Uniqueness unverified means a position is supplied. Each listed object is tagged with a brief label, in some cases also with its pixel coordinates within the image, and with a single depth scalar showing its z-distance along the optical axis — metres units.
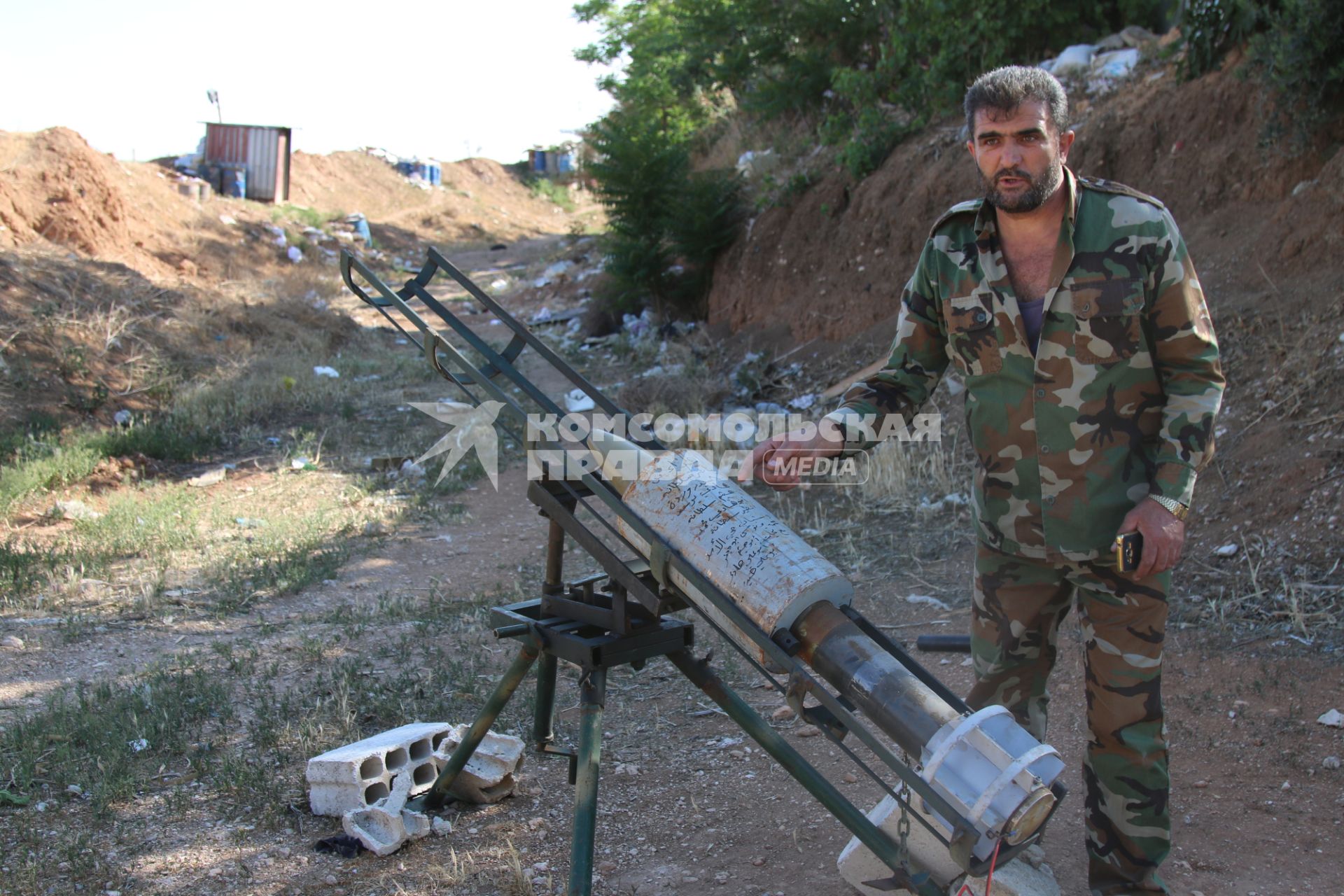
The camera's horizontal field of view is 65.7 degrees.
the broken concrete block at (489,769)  3.08
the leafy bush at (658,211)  11.76
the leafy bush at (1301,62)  5.82
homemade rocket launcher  1.74
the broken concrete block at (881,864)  2.32
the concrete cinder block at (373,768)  2.98
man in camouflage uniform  2.22
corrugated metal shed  23.70
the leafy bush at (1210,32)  6.95
